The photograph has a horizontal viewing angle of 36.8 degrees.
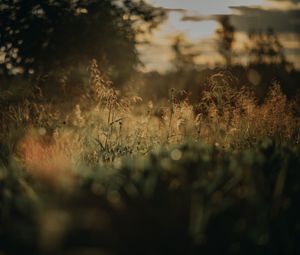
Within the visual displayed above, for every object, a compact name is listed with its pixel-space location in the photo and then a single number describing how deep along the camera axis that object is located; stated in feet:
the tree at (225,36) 99.60
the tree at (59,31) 40.01
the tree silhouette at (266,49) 90.38
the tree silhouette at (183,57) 83.03
